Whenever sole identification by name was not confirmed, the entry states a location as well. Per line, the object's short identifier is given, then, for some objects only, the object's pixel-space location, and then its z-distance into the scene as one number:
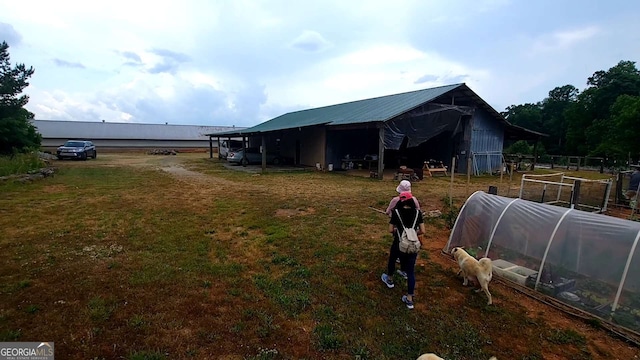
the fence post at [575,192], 7.00
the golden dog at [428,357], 2.41
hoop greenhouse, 3.53
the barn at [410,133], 16.03
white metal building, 40.50
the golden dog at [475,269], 3.96
